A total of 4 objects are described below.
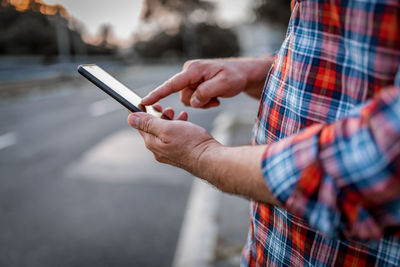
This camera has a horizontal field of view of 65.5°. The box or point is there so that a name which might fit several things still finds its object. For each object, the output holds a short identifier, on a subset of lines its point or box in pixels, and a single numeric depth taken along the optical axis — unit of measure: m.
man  0.65
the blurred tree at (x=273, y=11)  17.58
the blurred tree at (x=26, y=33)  22.02
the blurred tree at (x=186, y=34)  38.03
